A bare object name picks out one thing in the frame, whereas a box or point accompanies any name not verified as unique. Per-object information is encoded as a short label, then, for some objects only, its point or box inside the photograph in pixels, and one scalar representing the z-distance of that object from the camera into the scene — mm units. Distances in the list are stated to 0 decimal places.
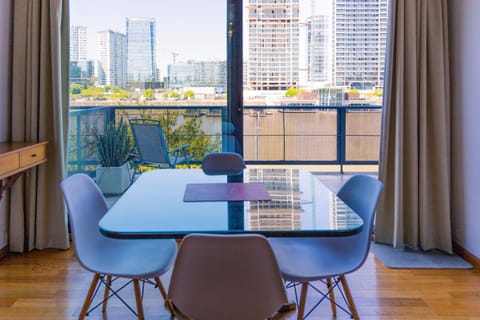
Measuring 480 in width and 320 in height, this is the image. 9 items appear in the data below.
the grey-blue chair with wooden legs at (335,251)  2092
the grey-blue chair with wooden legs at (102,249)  2119
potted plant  4055
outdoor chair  4023
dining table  1767
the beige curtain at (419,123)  3549
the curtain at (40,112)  3518
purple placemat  2210
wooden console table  2912
